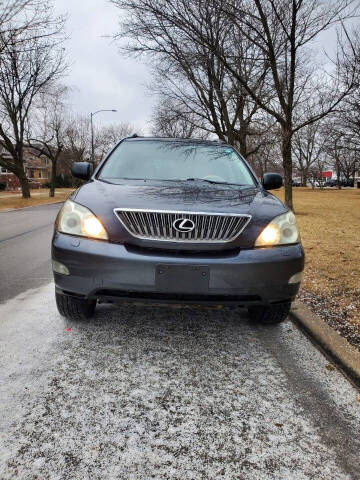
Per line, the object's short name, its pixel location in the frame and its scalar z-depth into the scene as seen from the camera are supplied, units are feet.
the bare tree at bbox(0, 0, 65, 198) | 73.31
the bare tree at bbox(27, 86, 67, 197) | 96.90
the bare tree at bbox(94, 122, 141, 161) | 204.93
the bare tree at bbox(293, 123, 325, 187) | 184.55
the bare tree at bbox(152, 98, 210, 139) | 59.05
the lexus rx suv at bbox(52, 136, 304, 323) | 7.68
